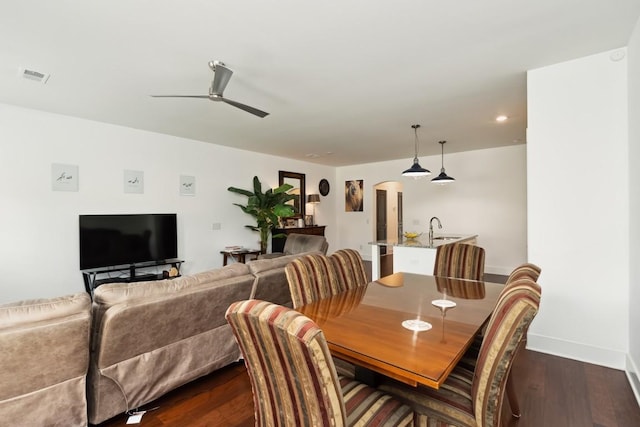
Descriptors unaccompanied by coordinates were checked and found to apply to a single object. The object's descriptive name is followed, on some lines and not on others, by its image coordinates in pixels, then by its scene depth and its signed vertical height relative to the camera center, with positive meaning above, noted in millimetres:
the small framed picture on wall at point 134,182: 4637 +506
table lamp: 7512 +374
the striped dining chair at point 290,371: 942 -532
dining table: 1211 -563
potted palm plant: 5805 +139
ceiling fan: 2432 +1087
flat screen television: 4164 -354
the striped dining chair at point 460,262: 2809 -443
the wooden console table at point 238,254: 5598 -728
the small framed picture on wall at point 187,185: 5269 +508
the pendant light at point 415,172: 4391 +603
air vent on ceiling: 2759 +1288
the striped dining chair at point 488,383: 1189 -697
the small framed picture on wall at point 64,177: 3998 +498
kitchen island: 4016 -548
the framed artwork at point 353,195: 8159 +507
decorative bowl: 4816 -341
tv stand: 4156 -837
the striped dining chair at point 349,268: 2328 -422
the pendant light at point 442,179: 5012 +572
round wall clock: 8078 +728
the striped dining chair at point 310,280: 2010 -442
